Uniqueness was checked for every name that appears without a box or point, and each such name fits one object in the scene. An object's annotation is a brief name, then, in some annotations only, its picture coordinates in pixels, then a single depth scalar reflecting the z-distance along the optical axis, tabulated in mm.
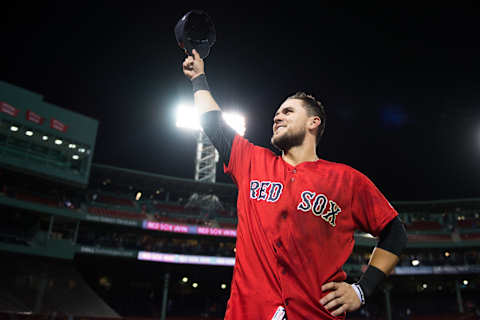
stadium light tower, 32188
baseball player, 1990
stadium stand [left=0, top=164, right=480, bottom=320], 24484
